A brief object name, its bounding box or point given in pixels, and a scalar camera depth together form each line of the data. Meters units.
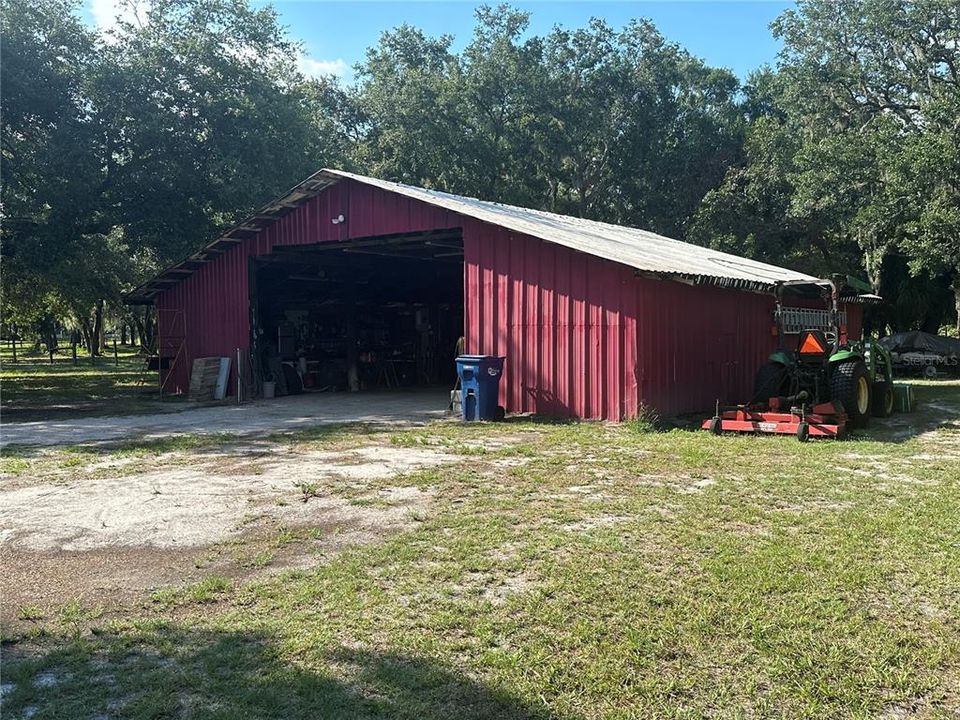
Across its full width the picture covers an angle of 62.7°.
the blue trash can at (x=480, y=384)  12.42
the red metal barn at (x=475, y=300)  11.88
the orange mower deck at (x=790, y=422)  9.70
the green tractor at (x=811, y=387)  10.01
